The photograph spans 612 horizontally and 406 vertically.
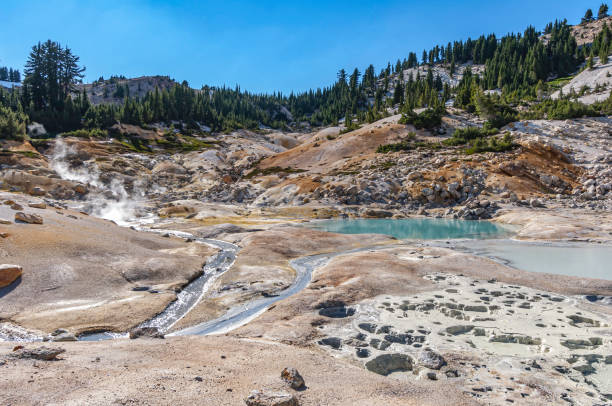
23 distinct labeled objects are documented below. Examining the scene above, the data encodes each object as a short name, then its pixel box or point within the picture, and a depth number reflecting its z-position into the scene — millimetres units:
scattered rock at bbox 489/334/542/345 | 12406
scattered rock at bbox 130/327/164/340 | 12844
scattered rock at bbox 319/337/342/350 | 12688
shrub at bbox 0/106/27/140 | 82438
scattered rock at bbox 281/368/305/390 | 8523
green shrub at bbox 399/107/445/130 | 96000
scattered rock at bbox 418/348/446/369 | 10776
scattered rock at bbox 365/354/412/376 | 10938
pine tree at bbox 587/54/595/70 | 134375
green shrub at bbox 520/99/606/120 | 83750
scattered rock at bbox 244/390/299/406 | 7195
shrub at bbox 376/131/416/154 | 86688
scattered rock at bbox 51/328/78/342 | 12929
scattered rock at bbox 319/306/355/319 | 15711
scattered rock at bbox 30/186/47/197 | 60738
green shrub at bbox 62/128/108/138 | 98331
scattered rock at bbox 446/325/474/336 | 13521
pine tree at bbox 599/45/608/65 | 134250
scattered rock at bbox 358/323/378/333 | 13820
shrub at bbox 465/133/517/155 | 72688
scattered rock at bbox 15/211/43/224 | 24172
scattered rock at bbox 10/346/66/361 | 8836
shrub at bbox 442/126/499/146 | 82681
